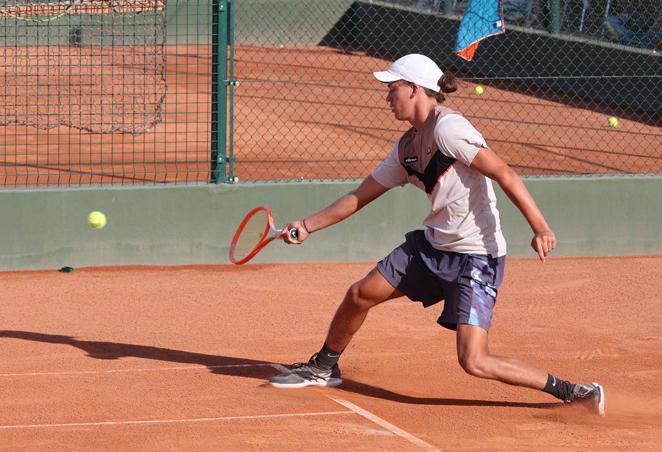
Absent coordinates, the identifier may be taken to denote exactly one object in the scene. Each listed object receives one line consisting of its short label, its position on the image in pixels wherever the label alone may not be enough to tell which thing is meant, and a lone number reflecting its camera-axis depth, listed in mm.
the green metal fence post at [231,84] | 19906
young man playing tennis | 11633
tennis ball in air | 19375
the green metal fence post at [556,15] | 34219
